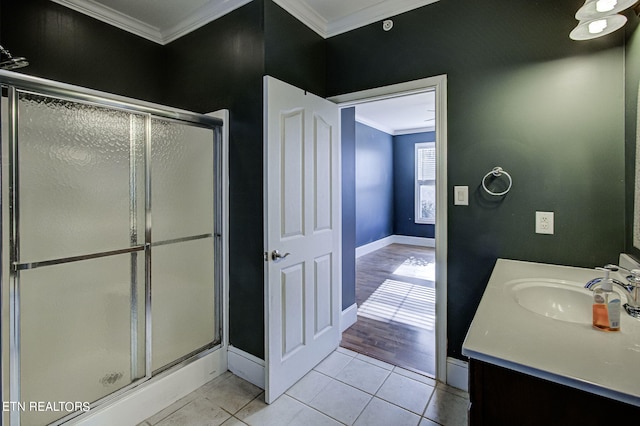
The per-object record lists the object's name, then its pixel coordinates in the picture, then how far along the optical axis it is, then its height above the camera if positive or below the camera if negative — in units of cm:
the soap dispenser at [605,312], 91 -32
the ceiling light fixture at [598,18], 121 +83
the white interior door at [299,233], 185 -16
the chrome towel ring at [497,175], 179 +21
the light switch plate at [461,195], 193 +9
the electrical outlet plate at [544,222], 170 -8
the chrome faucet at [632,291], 100 -28
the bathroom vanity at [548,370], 69 -40
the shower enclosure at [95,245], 134 -19
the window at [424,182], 680 +63
